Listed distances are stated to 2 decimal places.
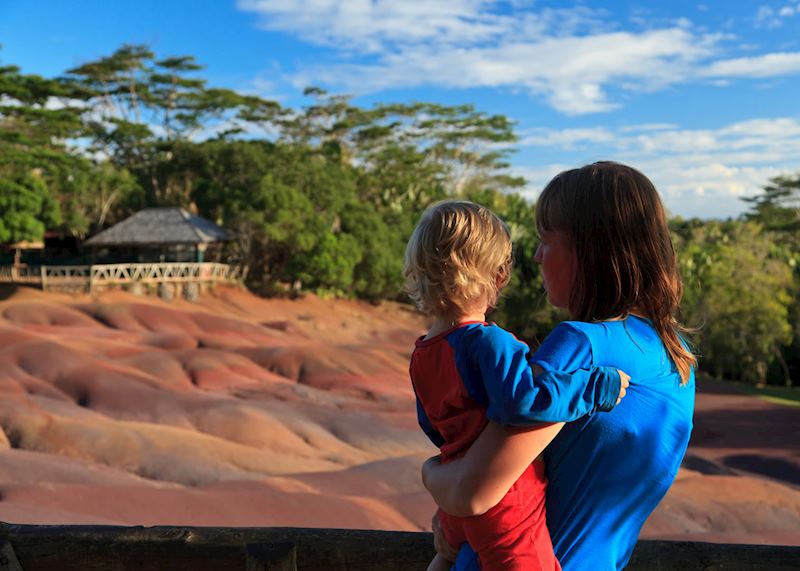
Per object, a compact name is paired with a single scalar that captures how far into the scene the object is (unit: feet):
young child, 4.42
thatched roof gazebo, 104.64
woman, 4.62
